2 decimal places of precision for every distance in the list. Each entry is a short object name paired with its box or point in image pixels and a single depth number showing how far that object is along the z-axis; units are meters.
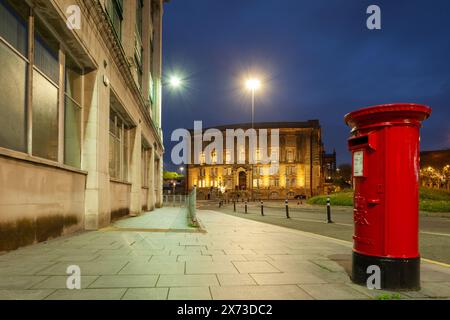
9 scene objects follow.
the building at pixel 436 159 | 80.19
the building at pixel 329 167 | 109.56
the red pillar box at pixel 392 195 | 4.53
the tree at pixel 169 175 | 65.04
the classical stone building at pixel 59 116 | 7.01
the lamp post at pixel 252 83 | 31.03
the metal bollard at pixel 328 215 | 16.61
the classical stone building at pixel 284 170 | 89.44
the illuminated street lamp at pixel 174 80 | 24.76
